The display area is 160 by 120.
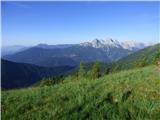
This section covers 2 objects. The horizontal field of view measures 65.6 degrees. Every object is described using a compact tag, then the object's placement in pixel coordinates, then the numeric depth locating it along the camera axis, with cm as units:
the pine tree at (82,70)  3750
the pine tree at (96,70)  3246
